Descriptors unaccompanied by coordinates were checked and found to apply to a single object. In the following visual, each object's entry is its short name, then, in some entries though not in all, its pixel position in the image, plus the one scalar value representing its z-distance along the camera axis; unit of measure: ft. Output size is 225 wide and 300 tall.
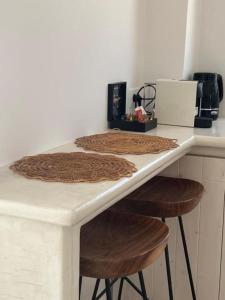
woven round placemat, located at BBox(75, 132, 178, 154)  5.76
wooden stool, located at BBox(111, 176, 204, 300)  5.86
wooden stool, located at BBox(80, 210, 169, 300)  4.15
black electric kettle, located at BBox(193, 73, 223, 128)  7.89
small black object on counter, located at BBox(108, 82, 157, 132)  7.23
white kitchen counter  3.57
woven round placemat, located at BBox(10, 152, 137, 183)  4.43
